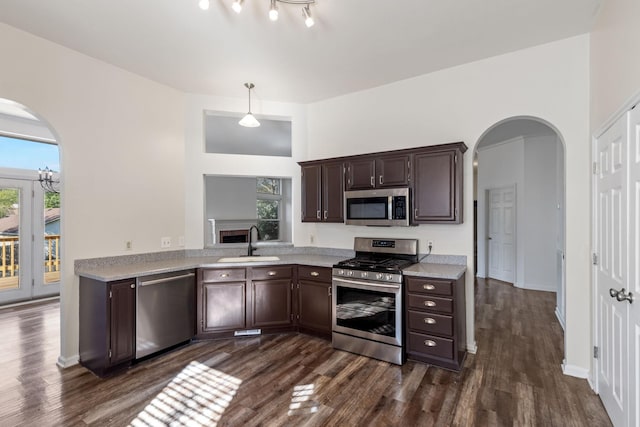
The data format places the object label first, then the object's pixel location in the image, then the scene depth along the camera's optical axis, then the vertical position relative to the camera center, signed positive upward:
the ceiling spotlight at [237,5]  2.10 +1.45
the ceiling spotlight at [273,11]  2.15 +1.44
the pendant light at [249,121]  3.50 +1.07
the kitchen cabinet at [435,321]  2.73 -1.02
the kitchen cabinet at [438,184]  3.01 +0.29
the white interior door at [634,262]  1.68 -0.29
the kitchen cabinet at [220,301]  3.43 -1.02
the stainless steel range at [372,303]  2.93 -0.94
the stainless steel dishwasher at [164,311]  2.92 -1.02
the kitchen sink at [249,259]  3.61 -0.57
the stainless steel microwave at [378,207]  3.24 +0.06
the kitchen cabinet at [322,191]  3.73 +0.27
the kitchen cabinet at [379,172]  3.29 +0.47
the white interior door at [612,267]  1.89 -0.39
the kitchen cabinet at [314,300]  3.45 -1.04
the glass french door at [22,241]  4.87 -0.47
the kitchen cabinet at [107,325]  2.70 -1.04
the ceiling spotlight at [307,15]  2.25 +1.51
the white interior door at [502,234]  6.23 -0.46
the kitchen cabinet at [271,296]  3.57 -1.01
